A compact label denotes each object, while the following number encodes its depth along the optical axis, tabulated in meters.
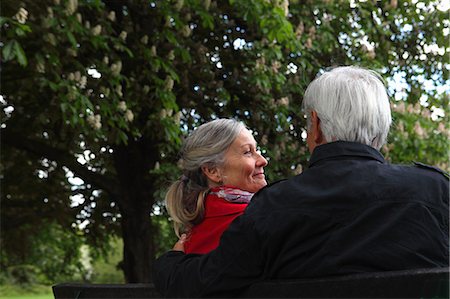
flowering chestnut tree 7.46
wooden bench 1.80
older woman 2.59
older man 2.03
